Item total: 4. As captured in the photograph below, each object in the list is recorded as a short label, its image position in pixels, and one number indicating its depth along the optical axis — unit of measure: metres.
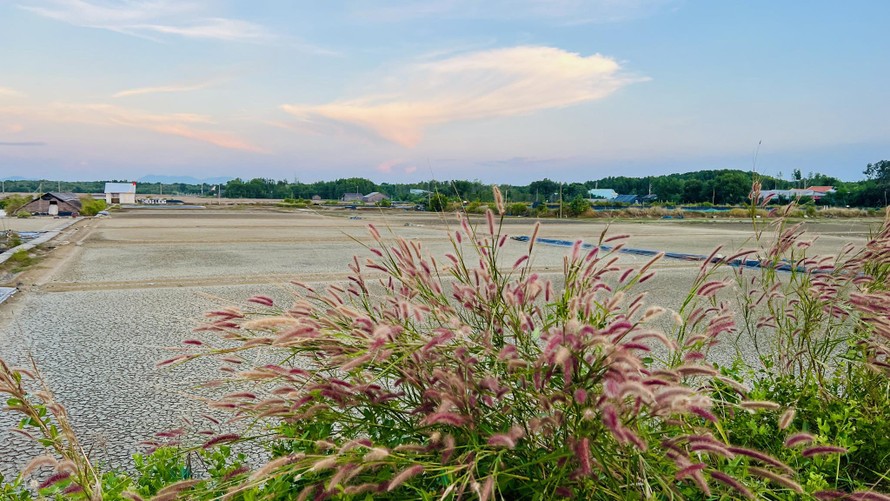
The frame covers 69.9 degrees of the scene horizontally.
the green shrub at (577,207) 41.94
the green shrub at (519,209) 46.16
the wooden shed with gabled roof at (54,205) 38.00
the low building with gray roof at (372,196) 121.09
